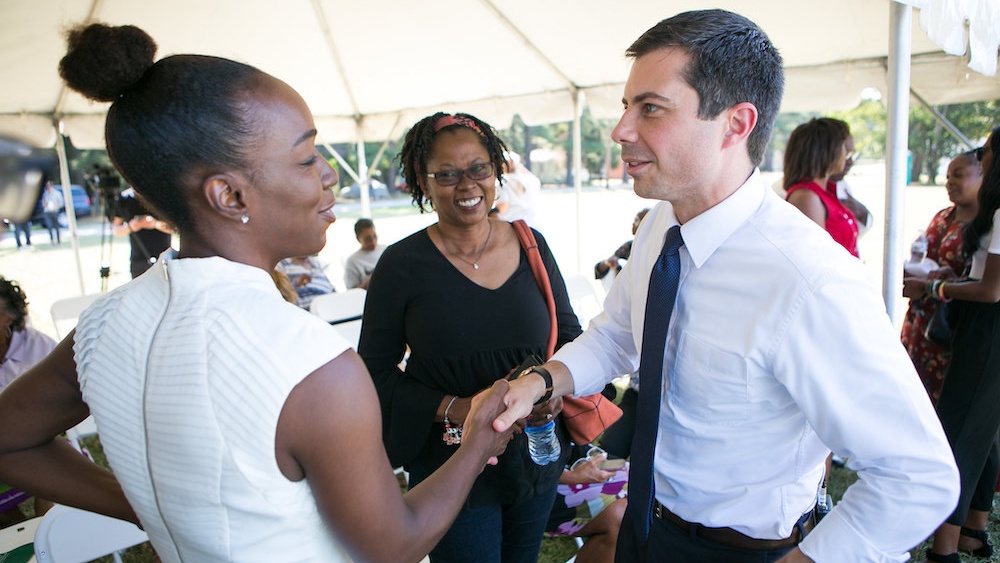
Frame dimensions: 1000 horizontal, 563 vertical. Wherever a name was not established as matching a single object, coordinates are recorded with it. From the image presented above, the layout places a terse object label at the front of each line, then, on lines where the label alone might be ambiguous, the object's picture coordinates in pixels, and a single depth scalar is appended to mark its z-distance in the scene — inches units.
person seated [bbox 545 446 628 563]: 103.3
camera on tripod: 304.5
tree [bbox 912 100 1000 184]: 1248.8
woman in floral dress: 132.0
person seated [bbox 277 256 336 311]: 232.7
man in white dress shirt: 43.1
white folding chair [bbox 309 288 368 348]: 197.0
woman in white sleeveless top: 34.7
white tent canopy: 189.8
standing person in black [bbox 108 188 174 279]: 298.8
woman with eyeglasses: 78.7
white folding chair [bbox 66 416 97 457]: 146.8
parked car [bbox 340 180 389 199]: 1487.5
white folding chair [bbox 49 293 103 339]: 210.8
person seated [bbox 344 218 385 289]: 273.0
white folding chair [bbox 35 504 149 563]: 79.3
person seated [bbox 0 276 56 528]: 134.9
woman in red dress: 135.0
